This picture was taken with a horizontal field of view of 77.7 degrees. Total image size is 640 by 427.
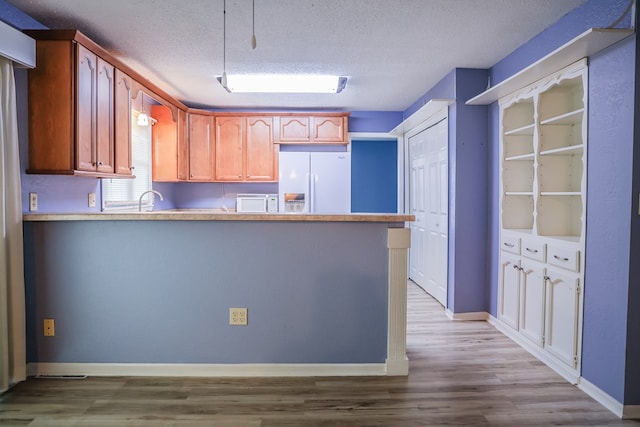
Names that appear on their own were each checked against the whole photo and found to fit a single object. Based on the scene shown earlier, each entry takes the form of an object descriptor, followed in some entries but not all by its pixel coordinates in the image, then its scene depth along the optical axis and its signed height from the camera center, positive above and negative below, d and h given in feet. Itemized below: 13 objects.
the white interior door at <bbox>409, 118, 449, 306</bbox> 13.92 -0.25
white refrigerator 17.01 +0.84
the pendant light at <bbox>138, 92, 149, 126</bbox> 12.90 +2.62
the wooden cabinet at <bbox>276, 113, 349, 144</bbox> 17.69 +3.22
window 12.49 +0.58
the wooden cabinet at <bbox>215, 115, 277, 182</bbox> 17.54 +2.28
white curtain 7.71 -0.98
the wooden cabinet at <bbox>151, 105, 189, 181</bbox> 15.97 +2.26
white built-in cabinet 8.48 -0.45
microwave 18.06 -0.12
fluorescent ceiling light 12.06 +3.68
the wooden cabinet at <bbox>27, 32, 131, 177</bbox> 8.56 +1.98
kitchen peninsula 8.46 -2.01
